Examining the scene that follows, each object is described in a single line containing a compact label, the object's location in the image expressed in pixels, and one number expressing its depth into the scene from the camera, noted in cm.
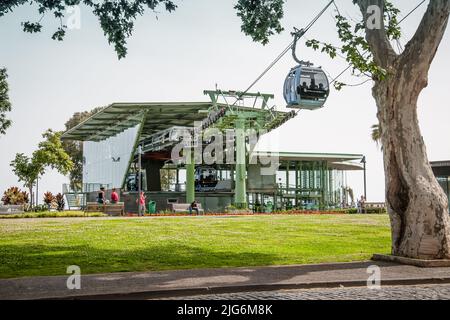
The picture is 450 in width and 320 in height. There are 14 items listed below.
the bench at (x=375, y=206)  4319
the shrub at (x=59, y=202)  4712
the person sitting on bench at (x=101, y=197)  3396
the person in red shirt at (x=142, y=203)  3236
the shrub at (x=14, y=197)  4858
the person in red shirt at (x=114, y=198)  3483
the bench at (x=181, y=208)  3688
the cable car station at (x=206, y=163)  4516
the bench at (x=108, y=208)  3144
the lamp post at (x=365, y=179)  4888
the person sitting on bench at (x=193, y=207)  3675
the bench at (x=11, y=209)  3366
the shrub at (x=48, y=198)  4725
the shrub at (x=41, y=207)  4559
